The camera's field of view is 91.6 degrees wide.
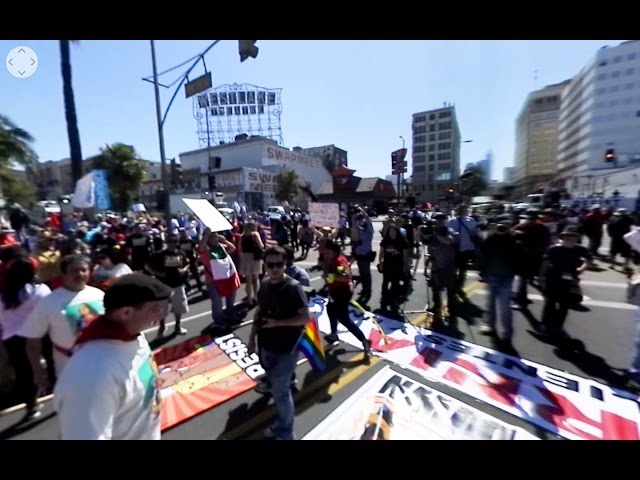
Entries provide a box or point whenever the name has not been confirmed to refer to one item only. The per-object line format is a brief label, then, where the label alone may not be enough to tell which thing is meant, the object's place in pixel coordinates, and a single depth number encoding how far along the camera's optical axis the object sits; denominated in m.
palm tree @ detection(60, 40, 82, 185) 13.52
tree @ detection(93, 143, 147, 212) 31.28
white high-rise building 63.06
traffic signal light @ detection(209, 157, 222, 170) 19.32
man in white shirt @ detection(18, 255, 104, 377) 2.90
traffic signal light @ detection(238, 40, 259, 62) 4.36
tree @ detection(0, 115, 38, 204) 13.32
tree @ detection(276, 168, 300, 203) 44.69
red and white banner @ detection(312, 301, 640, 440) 3.10
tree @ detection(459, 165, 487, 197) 61.66
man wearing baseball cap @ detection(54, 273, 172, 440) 1.29
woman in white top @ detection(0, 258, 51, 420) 3.31
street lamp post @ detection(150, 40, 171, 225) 10.94
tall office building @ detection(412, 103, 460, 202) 91.50
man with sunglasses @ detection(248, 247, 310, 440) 2.84
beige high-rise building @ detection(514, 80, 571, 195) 112.00
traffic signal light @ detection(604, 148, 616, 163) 20.25
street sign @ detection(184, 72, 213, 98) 8.71
